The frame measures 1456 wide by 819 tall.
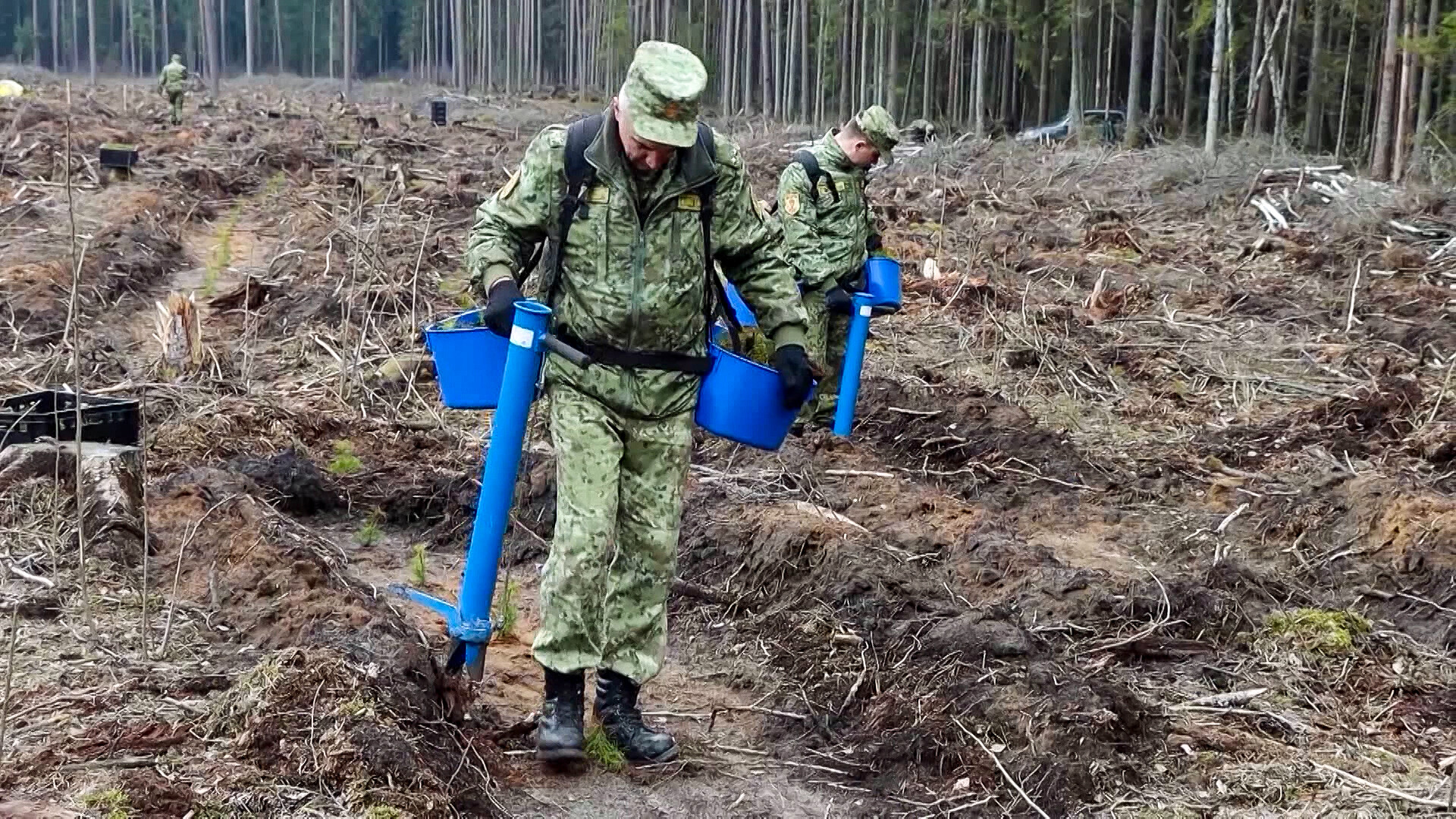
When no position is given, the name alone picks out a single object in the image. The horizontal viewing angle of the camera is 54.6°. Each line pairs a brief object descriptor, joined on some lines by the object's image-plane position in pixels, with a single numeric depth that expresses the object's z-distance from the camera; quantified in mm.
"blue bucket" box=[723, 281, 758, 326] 6645
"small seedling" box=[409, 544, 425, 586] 5625
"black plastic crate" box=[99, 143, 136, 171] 17281
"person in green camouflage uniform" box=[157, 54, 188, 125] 26625
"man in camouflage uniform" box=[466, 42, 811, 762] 3885
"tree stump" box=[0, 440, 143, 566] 5270
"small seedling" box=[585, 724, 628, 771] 4047
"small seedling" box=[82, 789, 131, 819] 3049
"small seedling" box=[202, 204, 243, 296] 12648
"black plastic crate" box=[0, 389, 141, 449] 5773
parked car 28141
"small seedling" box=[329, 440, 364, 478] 7262
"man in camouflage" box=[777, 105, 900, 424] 7301
